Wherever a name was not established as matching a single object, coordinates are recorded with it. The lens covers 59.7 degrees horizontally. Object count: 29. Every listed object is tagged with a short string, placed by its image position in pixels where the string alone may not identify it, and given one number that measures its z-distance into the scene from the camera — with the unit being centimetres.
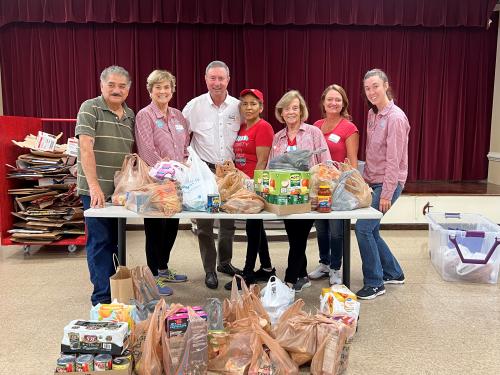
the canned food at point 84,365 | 177
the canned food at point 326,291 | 239
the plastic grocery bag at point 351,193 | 236
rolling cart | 365
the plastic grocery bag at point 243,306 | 215
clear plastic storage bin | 317
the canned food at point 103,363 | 177
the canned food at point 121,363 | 180
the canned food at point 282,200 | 218
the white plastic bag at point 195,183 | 229
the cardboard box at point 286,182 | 220
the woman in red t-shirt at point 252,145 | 282
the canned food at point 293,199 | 221
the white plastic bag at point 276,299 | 228
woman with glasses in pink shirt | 272
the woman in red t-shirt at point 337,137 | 287
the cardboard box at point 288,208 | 219
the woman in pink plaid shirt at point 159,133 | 265
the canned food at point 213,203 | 225
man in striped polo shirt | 241
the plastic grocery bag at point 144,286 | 239
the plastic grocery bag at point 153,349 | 188
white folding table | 221
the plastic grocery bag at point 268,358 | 190
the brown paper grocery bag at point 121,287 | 233
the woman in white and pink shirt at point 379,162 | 272
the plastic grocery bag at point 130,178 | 237
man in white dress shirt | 287
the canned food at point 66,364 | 176
